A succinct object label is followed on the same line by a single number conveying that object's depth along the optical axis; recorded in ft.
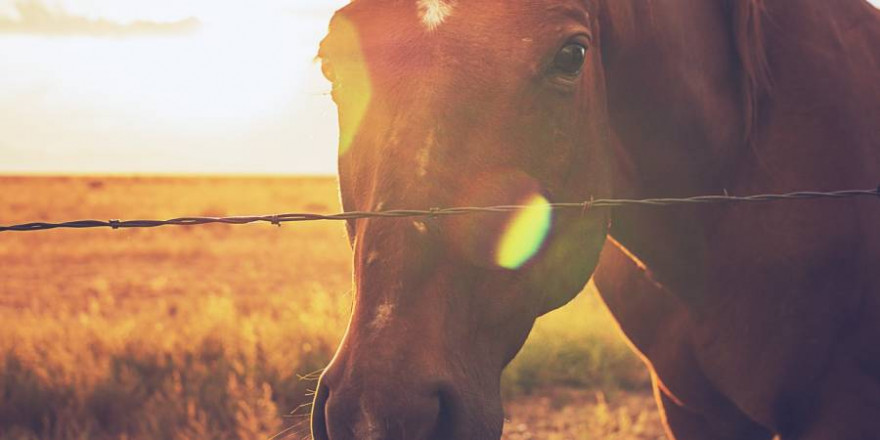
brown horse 4.29
